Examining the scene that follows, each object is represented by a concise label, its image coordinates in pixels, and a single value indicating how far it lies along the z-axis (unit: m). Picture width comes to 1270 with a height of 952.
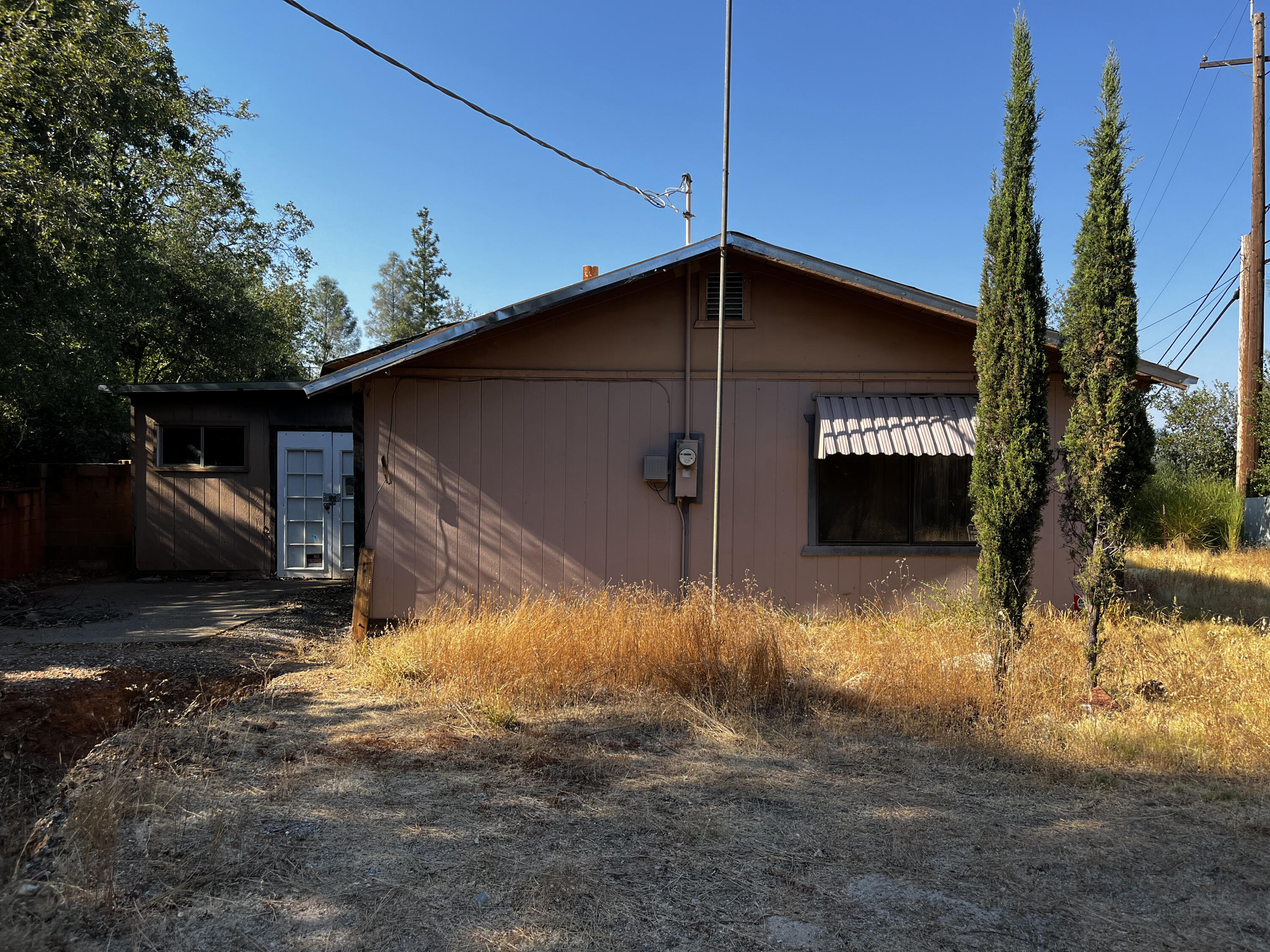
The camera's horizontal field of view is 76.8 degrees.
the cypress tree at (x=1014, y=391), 5.32
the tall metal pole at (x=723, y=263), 5.87
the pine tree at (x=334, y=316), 48.94
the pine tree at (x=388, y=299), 46.12
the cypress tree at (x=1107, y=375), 5.08
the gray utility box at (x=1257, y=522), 12.33
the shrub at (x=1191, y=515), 12.62
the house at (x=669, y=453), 7.20
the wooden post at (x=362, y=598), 6.84
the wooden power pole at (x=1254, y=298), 12.48
